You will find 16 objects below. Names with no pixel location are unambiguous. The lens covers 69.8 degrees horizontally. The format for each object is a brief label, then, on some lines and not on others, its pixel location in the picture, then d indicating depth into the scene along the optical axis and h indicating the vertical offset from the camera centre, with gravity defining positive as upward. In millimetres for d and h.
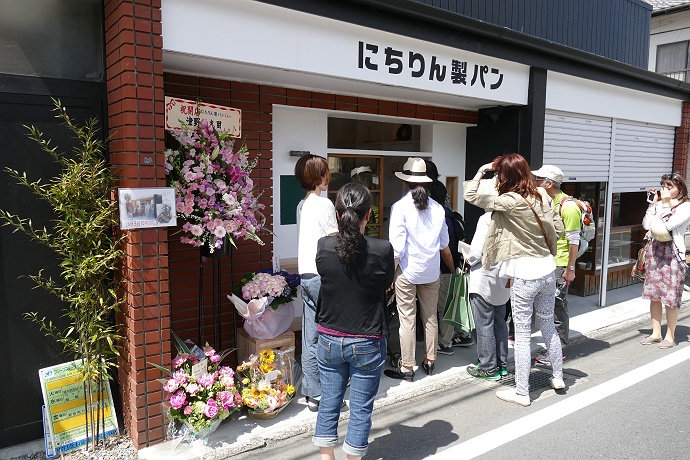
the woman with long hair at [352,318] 2846 -744
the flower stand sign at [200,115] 3838 +614
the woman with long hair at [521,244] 4125 -429
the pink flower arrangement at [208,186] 3789 +26
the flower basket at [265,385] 3869 -1569
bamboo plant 3330 -406
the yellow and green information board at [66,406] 3463 -1567
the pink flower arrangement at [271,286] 4172 -818
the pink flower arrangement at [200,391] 3525 -1478
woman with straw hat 4566 -592
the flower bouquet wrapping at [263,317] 4102 -1091
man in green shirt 5141 -374
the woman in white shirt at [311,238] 3984 -387
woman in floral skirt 5566 -699
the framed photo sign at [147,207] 3324 -125
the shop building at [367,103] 3447 +980
